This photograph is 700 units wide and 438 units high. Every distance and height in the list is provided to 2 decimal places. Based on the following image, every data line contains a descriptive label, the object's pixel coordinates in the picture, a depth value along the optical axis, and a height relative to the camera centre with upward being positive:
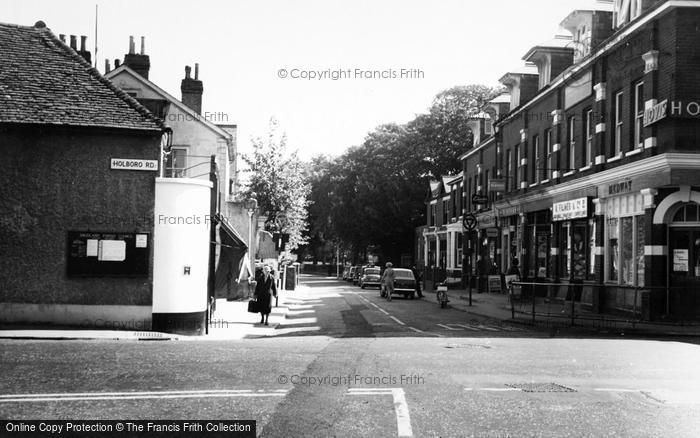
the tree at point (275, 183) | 45.31 +3.54
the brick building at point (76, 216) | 17.50 +0.44
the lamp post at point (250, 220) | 36.03 +0.93
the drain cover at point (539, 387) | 9.20 -1.88
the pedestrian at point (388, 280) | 34.33 -1.90
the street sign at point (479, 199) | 35.31 +2.14
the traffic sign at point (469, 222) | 29.41 +0.84
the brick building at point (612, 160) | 20.05 +2.97
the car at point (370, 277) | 52.56 -2.74
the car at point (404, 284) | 36.69 -2.21
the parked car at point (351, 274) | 67.38 -3.28
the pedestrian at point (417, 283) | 37.84 -2.22
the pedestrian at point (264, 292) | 20.86 -1.58
